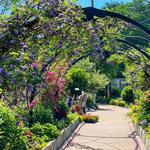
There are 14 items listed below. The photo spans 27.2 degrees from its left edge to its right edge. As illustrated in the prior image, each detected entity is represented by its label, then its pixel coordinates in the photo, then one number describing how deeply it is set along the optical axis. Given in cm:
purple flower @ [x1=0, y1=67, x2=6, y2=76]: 454
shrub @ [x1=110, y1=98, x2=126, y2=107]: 3054
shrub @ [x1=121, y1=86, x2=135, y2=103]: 3038
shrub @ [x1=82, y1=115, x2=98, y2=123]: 1627
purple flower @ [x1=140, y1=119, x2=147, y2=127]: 1134
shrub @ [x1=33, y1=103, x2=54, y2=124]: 1036
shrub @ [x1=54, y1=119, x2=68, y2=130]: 1077
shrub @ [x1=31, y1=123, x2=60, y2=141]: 875
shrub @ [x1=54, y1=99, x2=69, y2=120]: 1251
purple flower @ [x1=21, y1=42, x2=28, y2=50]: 479
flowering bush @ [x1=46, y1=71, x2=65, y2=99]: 1153
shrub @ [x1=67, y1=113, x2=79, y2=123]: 1288
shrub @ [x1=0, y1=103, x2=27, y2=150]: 596
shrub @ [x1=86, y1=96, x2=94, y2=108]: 2554
